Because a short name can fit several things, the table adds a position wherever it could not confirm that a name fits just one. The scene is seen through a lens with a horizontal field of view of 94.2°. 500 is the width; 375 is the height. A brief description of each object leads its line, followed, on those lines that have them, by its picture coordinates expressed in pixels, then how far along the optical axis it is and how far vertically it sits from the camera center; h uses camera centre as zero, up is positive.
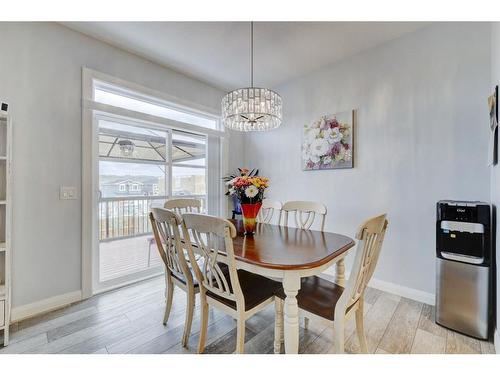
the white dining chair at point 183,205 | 2.35 -0.21
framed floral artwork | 2.67 +0.53
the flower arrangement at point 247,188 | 1.77 -0.02
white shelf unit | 1.57 -0.42
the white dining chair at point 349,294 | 1.17 -0.68
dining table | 1.21 -0.41
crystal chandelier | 1.98 +0.67
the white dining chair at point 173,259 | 1.56 -0.55
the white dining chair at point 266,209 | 2.45 -0.26
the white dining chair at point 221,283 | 1.25 -0.62
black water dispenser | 1.63 -0.59
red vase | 1.85 -0.24
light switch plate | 2.13 -0.08
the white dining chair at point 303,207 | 2.16 -0.21
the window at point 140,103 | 2.48 +0.96
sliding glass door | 2.54 -0.03
